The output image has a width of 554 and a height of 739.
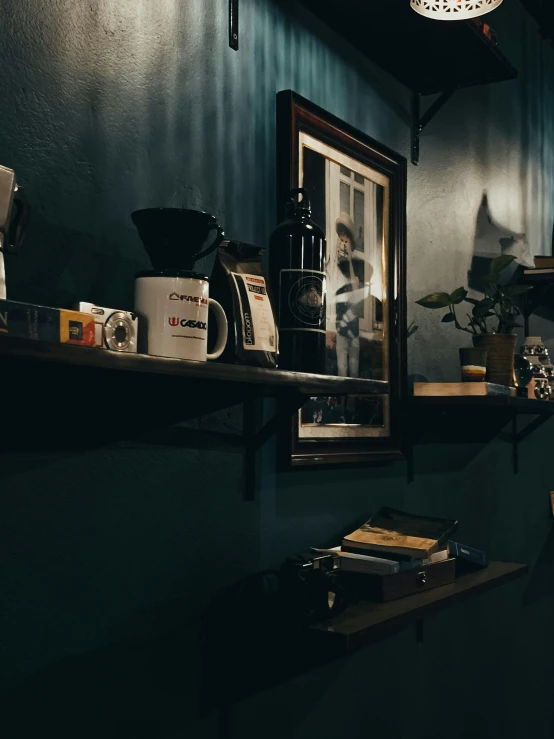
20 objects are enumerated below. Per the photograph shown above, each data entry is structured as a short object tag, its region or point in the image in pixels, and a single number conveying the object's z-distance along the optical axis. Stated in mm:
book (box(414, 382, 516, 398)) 2453
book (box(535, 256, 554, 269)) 3375
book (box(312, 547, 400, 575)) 1957
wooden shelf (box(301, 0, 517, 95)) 2170
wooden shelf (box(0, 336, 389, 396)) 1012
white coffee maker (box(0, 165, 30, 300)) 1102
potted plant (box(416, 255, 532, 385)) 2684
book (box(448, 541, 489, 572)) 2295
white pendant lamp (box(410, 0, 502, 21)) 2102
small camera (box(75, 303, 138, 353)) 1225
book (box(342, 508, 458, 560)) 2043
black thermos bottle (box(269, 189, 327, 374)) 1681
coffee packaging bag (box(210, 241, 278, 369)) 1488
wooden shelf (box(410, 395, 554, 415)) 2459
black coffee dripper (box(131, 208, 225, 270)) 1374
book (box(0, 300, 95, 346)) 999
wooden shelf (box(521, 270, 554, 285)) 3309
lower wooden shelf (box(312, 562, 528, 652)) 1674
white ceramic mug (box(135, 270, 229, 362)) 1312
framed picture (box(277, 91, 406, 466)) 2018
